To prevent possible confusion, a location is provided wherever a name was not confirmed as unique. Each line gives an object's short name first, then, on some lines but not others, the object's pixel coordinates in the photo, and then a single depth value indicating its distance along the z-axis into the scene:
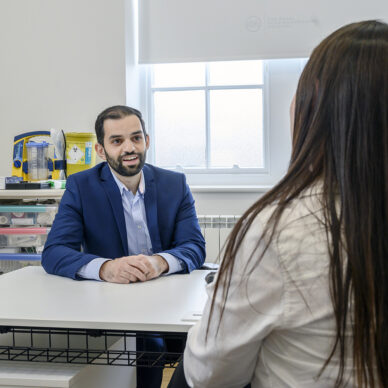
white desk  1.10
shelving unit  2.39
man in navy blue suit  1.83
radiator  2.89
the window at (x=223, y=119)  3.04
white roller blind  2.84
